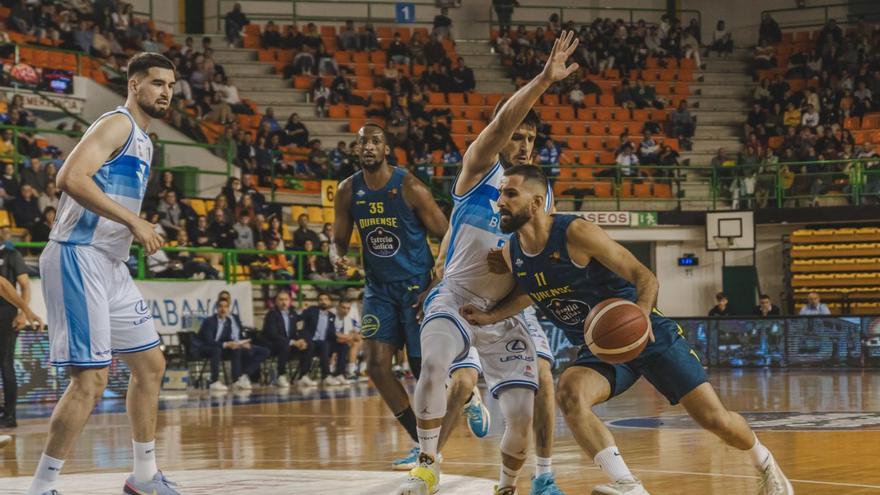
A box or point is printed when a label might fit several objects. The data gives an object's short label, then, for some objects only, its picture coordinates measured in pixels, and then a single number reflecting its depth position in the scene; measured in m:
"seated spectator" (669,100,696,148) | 31.92
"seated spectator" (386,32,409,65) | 32.34
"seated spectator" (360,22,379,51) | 32.66
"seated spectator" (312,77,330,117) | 30.11
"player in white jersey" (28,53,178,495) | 6.18
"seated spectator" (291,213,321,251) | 21.94
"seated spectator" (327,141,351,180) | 26.28
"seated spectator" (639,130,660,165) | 30.39
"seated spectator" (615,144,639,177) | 29.63
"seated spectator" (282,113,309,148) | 27.56
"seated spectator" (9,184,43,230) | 18.05
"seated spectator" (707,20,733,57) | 35.25
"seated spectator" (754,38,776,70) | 34.38
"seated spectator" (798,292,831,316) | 24.64
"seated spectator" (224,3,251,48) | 31.44
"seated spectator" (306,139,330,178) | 26.06
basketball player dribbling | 5.98
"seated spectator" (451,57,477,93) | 31.92
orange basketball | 5.68
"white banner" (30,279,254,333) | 18.23
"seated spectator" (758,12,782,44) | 34.94
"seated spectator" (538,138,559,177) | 29.16
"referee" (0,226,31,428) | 11.83
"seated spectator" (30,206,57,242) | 17.64
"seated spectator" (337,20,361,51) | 32.53
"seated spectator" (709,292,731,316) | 25.62
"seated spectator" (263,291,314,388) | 19.23
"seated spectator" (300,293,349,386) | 19.70
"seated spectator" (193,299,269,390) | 18.33
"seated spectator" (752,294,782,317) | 24.55
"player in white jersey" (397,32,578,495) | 6.57
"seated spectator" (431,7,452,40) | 33.38
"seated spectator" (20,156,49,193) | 18.53
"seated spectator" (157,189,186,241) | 19.97
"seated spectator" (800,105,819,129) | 31.06
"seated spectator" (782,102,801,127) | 31.66
